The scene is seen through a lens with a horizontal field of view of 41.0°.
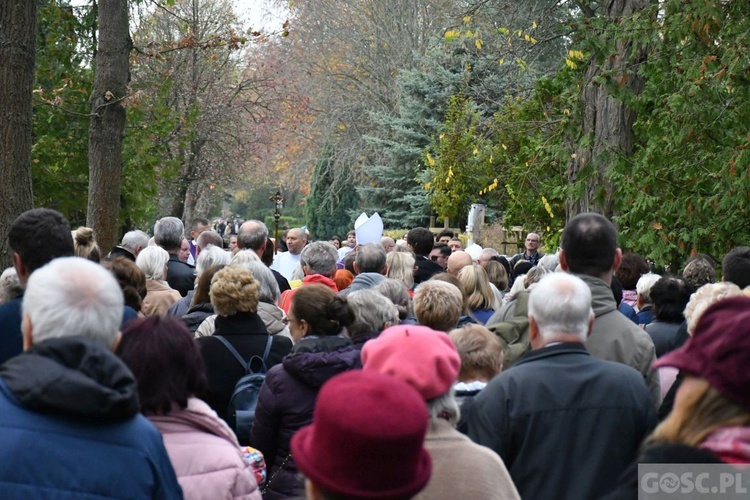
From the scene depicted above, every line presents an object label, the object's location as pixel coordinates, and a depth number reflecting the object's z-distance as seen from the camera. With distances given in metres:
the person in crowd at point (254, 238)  9.13
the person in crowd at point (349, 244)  17.45
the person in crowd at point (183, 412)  3.58
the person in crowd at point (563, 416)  3.95
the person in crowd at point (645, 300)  7.87
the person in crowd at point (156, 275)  7.73
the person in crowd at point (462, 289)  7.46
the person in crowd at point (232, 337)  5.53
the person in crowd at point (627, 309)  7.27
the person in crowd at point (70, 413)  2.82
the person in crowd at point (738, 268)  7.18
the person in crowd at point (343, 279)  9.23
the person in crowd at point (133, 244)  9.32
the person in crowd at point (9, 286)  5.65
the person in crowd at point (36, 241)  5.04
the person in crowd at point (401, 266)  9.10
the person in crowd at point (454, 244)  15.27
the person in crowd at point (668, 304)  6.56
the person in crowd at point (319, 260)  8.61
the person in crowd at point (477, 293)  7.61
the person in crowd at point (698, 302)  5.43
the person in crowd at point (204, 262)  7.66
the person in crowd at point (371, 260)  8.65
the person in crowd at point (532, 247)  14.85
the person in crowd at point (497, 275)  9.64
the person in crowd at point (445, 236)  15.63
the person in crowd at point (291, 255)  12.52
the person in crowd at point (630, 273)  8.73
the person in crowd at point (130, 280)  6.21
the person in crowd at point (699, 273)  7.89
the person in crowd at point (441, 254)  13.29
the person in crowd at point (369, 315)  5.48
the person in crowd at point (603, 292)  4.80
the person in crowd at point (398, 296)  6.67
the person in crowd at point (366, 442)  2.25
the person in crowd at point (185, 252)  12.45
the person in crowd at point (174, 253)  9.15
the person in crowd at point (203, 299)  6.81
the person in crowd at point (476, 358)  4.48
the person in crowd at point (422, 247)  10.72
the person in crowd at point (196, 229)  14.90
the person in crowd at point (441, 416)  3.19
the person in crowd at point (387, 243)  14.34
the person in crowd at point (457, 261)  10.05
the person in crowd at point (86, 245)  8.05
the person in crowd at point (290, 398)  4.88
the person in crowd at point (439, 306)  5.98
